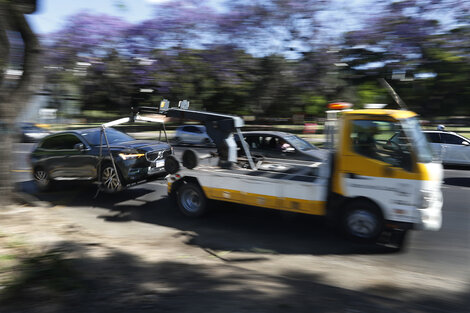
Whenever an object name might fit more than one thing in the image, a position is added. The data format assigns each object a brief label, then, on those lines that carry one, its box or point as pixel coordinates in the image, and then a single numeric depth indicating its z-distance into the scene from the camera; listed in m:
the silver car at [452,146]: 12.77
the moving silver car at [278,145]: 10.40
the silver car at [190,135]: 22.16
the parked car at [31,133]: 24.97
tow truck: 5.31
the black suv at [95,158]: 8.38
